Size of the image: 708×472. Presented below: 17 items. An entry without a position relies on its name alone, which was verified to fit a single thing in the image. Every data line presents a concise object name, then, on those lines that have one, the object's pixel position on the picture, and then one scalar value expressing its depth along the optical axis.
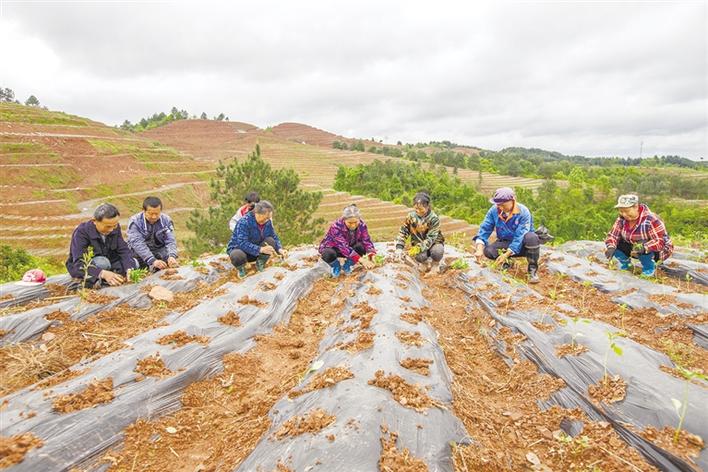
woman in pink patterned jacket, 5.42
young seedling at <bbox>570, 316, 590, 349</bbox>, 2.88
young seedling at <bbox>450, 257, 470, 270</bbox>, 5.33
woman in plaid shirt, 4.91
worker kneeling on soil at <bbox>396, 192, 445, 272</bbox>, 5.63
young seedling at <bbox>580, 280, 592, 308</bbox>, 4.46
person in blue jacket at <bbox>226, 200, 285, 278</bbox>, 5.18
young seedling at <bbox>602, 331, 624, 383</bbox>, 2.51
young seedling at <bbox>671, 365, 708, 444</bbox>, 2.00
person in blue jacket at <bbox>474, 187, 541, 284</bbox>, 5.23
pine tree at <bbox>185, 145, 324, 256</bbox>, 12.79
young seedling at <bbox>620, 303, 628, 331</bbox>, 3.89
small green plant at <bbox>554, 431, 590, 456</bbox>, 2.16
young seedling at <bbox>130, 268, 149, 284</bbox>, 4.65
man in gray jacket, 5.09
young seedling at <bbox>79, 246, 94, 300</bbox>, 3.96
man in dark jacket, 4.28
